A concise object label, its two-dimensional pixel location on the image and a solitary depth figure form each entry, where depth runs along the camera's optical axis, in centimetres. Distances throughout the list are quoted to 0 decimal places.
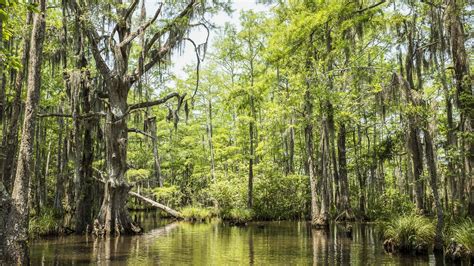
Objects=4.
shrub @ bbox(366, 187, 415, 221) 2342
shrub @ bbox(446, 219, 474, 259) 1020
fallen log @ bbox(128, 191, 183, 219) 2759
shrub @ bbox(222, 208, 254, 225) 2670
